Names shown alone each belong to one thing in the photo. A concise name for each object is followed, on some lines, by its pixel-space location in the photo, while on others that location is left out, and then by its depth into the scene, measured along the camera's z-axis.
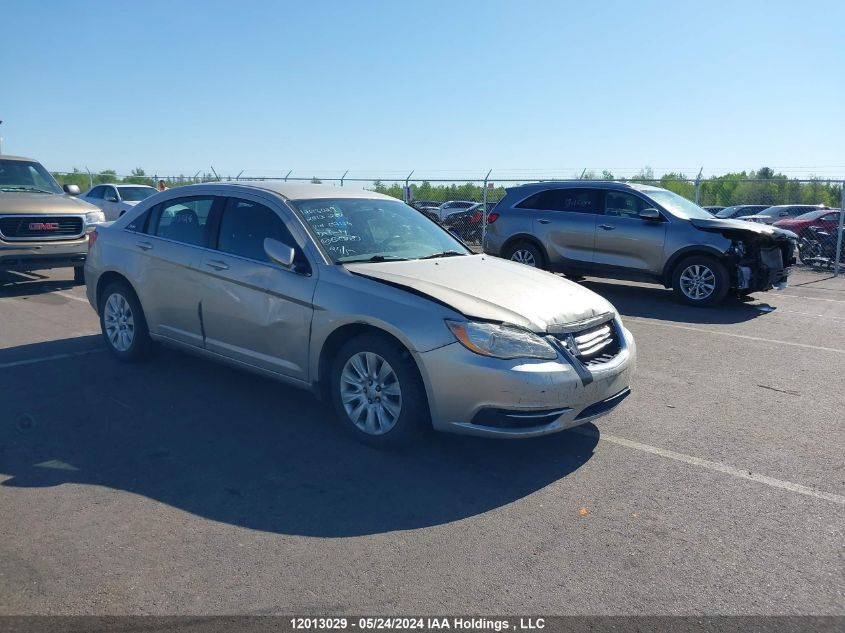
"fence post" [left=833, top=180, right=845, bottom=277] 15.21
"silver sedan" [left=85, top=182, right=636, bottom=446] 4.30
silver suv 10.49
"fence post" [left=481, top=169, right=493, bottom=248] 18.96
